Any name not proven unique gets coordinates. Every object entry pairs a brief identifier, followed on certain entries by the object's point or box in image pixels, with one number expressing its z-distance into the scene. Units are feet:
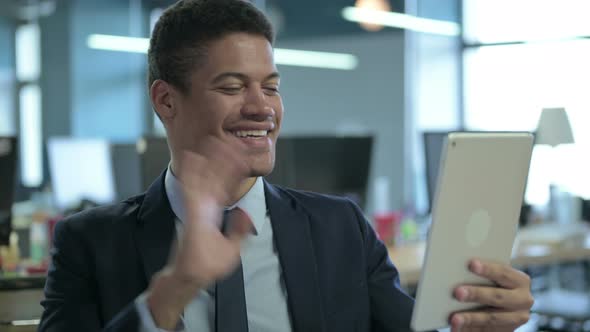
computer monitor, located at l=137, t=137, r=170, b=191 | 9.22
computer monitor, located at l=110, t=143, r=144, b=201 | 13.93
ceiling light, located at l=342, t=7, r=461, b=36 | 23.53
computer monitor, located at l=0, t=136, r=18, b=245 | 9.09
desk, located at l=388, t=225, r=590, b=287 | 11.30
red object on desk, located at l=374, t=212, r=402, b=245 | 12.14
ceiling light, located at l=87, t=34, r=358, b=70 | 24.28
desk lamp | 12.61
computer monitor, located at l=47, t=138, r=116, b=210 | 14.19
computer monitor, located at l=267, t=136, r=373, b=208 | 10.87
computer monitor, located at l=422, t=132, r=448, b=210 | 11.70
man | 4.54
